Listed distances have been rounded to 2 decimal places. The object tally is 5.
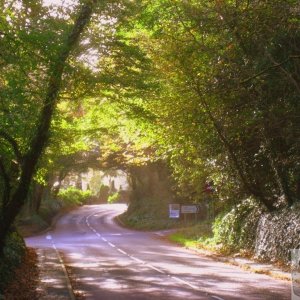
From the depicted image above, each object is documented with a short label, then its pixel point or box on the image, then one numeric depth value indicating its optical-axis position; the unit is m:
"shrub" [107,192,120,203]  88.00
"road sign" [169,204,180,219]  41.75
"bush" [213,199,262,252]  21.80
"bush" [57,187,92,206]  71.56
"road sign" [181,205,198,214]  39.31
